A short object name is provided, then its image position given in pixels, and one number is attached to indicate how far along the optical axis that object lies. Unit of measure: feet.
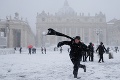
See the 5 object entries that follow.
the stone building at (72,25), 295.48
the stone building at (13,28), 197.26
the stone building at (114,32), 294.25
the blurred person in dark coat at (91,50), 49.62
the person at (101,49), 44.68
